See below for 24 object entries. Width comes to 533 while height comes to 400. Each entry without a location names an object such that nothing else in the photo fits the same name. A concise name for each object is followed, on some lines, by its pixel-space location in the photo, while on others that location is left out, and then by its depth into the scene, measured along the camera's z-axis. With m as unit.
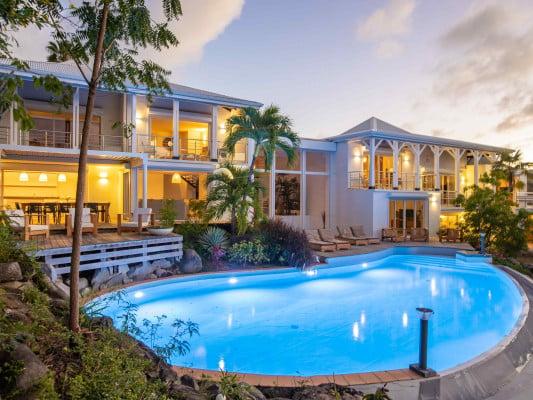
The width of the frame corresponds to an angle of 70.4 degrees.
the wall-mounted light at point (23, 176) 16.62
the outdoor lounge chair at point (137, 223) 12.17
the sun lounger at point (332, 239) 16.12
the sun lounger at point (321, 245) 15.46
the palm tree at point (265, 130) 14.41
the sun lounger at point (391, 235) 19.50
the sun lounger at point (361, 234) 18.56
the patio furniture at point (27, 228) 9.35
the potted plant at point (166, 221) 11.77
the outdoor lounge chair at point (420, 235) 19.59
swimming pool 6.17
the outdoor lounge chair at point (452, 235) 19.27
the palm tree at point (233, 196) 13.23
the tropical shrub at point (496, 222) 17.33
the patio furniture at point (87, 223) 10.92
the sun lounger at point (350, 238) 17.89
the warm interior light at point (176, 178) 17.81
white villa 15.38
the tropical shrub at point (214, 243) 12.23
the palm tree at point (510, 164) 26.14
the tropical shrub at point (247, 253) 12.58
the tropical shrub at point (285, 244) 12.92
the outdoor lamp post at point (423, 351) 4.75
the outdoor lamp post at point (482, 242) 15.25
